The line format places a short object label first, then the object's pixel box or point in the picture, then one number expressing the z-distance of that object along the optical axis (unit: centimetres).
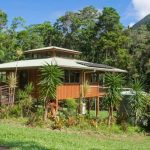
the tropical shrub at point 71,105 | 1642
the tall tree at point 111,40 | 3145
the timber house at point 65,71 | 1691
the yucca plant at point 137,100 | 1563
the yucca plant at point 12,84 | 1553
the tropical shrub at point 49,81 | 1379
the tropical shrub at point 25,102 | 1459
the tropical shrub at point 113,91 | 1518
